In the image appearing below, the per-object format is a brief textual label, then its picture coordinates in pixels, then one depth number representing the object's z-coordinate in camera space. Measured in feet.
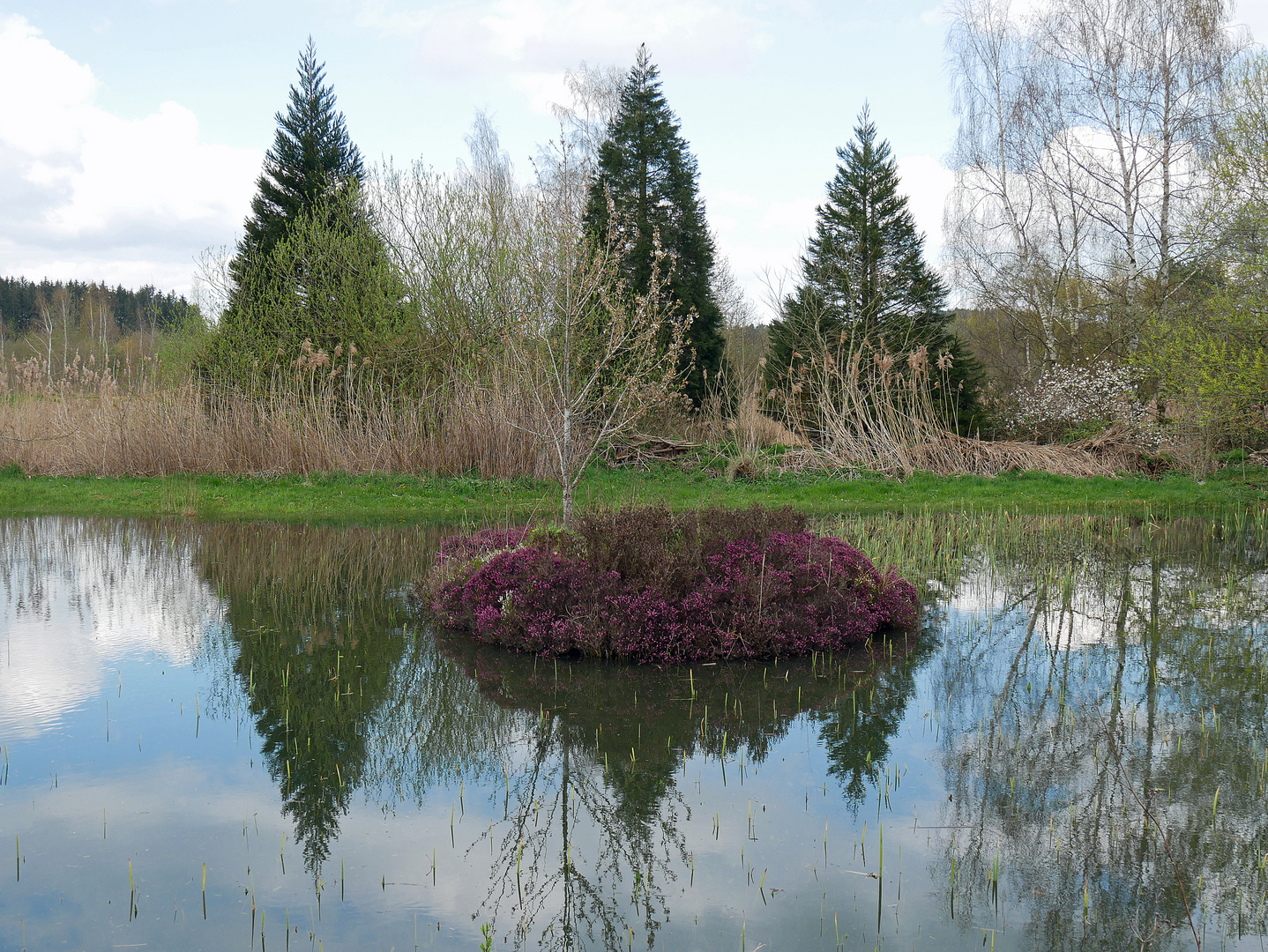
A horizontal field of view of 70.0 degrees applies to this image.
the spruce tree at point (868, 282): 65.98
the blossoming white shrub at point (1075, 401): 66.85
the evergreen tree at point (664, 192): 75.77
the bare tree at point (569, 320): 27.63
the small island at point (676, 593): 20.75
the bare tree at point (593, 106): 101.14
